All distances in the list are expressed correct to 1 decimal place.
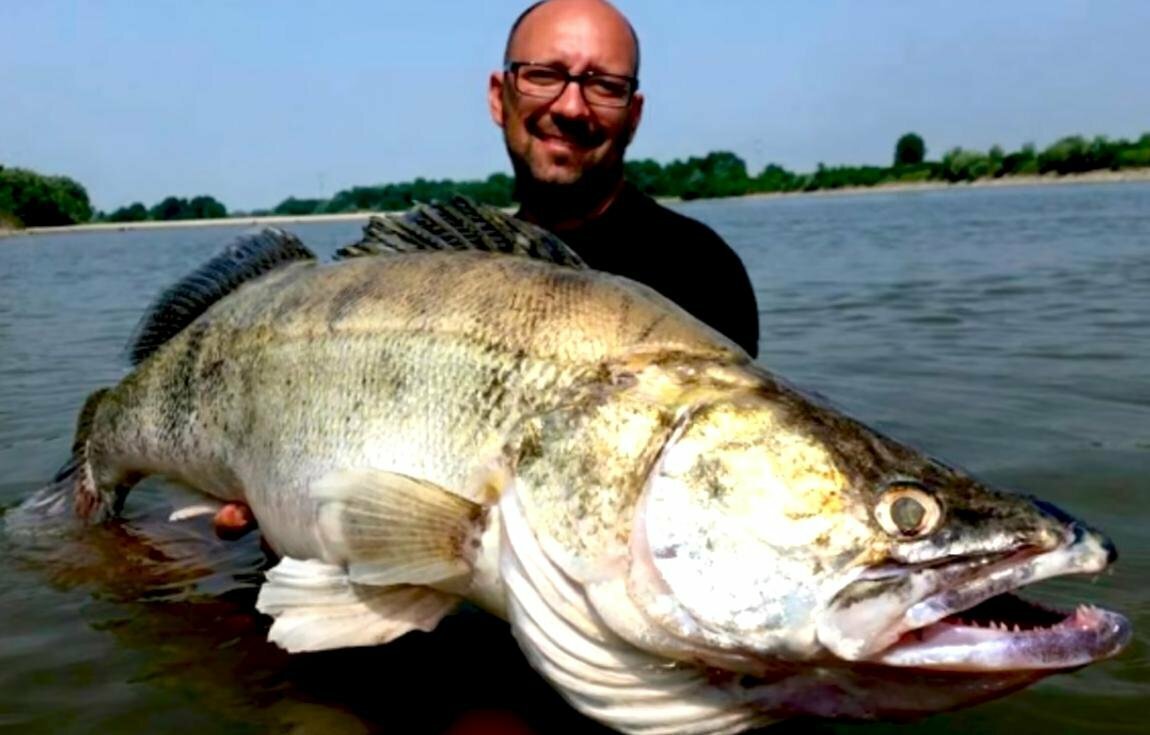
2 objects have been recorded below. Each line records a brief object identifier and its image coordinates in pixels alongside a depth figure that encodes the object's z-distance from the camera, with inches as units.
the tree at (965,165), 2881.4
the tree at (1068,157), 2556.6
